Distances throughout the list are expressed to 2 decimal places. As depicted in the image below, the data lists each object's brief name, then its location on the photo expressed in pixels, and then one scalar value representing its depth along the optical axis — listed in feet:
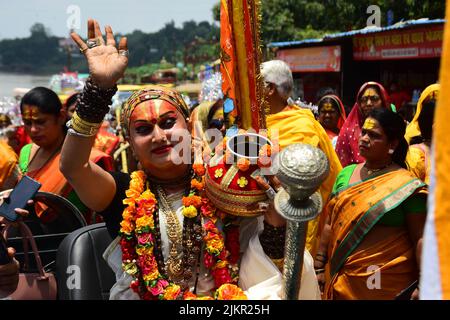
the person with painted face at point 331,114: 17.72
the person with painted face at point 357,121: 14.38
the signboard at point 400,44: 31.53
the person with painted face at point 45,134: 11.27
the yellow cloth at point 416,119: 14.32
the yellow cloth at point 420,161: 11.53
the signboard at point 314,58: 43.01
